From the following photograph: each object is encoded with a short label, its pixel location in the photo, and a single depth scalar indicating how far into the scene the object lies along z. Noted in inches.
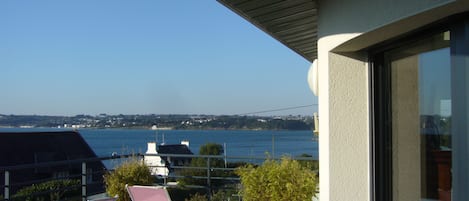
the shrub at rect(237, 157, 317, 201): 192.9
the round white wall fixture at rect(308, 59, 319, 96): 174.9
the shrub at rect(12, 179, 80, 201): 240.2
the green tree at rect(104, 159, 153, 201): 254.8
